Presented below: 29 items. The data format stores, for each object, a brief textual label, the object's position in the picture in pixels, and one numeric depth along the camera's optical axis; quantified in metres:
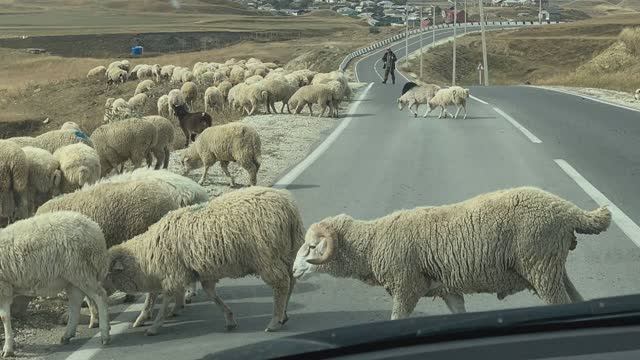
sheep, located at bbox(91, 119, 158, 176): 13.72
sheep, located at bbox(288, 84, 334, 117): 24.75
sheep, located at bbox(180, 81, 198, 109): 28.91
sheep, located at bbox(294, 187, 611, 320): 5.87
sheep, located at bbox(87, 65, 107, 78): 54.36
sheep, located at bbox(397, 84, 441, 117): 25.23
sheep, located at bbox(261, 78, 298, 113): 26.22
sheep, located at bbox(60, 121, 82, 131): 14.92
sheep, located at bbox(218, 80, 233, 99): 30.76
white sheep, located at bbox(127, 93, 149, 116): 27.03
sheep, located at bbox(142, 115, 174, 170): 14.77
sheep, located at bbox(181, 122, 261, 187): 13.20
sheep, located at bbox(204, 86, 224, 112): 28.17
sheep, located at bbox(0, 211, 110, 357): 6.27
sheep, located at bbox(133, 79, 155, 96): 36.47
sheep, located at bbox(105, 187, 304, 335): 6.52
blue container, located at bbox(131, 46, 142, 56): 94.23
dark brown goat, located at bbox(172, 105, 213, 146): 19.53
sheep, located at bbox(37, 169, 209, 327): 7.48
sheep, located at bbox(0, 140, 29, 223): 10.30
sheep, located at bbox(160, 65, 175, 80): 47.75
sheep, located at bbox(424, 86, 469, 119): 23.81
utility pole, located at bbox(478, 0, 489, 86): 59.87
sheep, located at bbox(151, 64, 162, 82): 49.21
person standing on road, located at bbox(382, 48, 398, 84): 44.88
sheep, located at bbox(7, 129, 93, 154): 12.40
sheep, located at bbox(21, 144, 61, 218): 10.40
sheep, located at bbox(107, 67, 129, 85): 49.53
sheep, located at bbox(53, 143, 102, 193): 10.23
